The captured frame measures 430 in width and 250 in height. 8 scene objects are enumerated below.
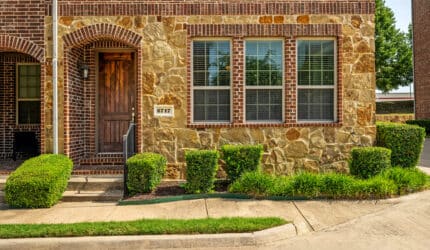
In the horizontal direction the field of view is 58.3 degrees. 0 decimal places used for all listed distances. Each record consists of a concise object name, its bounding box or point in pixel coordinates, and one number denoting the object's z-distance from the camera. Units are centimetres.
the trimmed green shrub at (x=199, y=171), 758
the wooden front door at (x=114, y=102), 966
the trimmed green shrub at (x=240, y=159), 783
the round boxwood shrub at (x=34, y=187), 690
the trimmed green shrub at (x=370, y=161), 783
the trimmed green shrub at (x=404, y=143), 855
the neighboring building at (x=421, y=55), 2250
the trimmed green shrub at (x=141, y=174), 741
